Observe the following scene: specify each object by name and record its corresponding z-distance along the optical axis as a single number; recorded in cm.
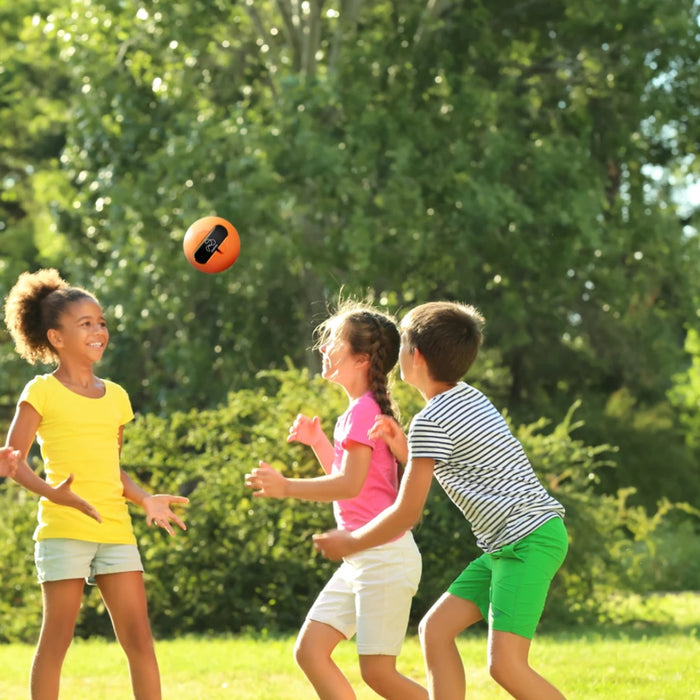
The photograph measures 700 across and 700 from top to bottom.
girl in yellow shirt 1040
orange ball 1430
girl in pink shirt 981
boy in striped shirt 924
